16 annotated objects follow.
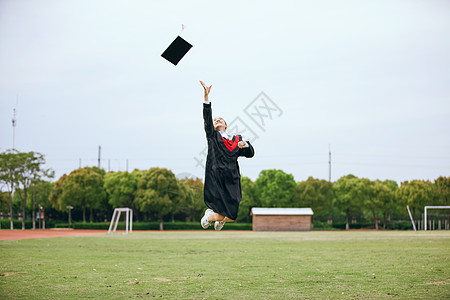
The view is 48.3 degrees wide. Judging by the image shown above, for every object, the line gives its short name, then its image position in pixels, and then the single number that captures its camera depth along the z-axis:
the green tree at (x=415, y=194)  60.03
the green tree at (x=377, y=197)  64.31
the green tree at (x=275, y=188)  66.06
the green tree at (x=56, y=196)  64.31
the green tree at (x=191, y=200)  64.62
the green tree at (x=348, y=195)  65.12
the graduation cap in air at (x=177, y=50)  7.87
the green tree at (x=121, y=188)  63.91
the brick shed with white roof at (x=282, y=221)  58.59
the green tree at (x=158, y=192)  60.41
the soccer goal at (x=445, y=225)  55.65
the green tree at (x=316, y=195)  66.31
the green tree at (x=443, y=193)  60.69
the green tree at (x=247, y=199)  66.38
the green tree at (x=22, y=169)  56.03
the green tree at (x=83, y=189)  62.81
